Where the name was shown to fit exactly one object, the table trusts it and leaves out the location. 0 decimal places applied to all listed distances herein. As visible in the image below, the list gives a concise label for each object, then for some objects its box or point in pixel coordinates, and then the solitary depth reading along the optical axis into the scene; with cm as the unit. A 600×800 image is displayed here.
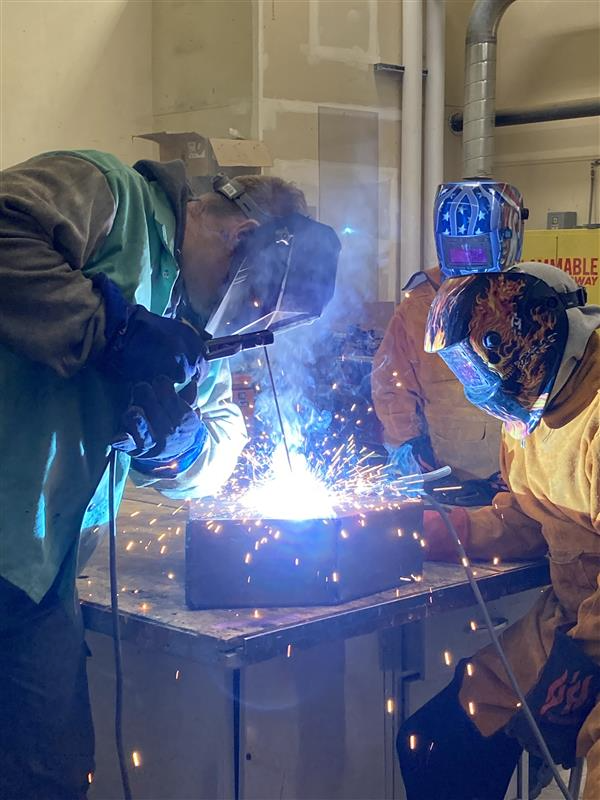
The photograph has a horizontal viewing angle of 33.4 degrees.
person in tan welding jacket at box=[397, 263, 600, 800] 207
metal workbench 181
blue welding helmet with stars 290
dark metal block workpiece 188
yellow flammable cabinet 539
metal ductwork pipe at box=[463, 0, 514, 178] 576
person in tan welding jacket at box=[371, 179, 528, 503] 346
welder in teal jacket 158
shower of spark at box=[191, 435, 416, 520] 201
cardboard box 465
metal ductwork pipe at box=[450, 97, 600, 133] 584
